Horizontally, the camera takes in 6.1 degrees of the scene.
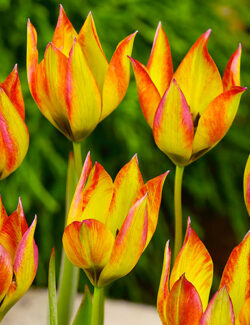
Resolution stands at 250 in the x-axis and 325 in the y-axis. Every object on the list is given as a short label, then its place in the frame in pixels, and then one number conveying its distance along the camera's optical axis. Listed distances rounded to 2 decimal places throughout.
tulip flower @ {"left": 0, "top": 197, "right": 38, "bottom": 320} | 1.04
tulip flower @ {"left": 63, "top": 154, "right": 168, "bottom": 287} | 1.04
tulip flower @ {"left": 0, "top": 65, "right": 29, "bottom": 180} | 1.08
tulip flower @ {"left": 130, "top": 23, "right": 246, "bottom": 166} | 1.08
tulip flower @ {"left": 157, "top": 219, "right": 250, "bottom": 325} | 1.01
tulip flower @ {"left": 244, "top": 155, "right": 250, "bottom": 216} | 1.07
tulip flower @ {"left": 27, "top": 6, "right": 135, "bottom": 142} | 1.08
